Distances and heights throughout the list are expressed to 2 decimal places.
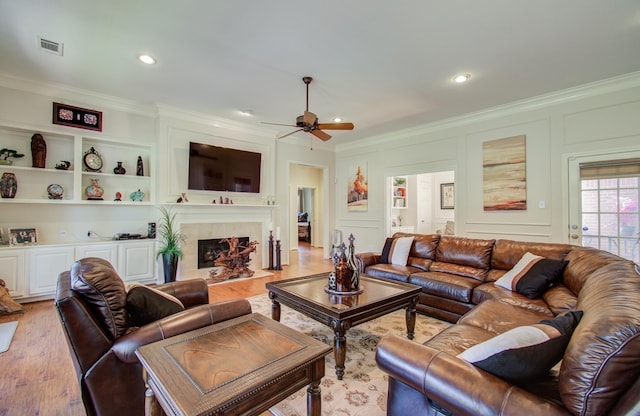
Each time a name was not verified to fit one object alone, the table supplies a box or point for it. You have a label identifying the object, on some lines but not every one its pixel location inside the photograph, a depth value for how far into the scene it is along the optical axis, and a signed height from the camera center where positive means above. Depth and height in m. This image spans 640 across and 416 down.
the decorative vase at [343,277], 2.63 -0.62
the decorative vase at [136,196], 4.63 +0.21
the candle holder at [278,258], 5.82 -0.99
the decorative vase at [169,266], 4.46 -0.90
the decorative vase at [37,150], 3.85 +0.79
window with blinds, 3.56 +0.07
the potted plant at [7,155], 3.71 +0.70
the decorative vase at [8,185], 3.67 +0.29
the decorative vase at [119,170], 4.48 +0.61
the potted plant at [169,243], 4.48 -0.56
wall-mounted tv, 4.95 +0.74
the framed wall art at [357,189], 6.63 +0.50
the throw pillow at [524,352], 1.10 -0.56
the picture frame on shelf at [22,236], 3.71 -0.38
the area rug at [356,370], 1.81 -1.24
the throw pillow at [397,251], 4.00 -0.59
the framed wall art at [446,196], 7.73 +0.39
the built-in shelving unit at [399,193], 6.80 +0.42
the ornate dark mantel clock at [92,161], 4.24 +0.72
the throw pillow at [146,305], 1.60 -0.56
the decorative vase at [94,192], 4.25 +0.25
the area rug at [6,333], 2.60 -1.26
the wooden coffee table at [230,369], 1.06 -0.68
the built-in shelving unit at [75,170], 3.87 +0.55
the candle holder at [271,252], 5.86 -0.88
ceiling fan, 3.59 +1.11
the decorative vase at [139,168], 4.67 +0.66
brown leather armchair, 1.39 -0.65
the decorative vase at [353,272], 2.67 -0.59
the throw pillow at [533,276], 2.63 -0.63
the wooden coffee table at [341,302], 2.13 -0.77
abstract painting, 4.37 +0.58
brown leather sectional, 0.91 -0.66
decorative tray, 2.58 -0.75
